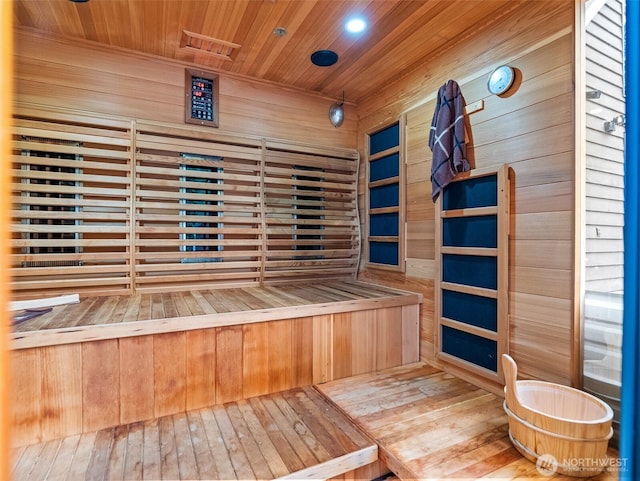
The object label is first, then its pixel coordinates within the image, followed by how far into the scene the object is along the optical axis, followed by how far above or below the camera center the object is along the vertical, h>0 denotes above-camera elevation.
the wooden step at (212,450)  1.23 -0.87
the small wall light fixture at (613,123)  1.40 +0.50
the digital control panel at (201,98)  2.38 +1.02
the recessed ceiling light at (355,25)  1.85 +1.22
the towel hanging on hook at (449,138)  1.89 +0.58
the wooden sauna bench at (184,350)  1.40 -0.58
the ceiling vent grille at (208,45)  2.02 +1.23
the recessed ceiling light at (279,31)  1.93 +1.22
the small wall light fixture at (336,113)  2.88 +1.08
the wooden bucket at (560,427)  1.13 -0.70
